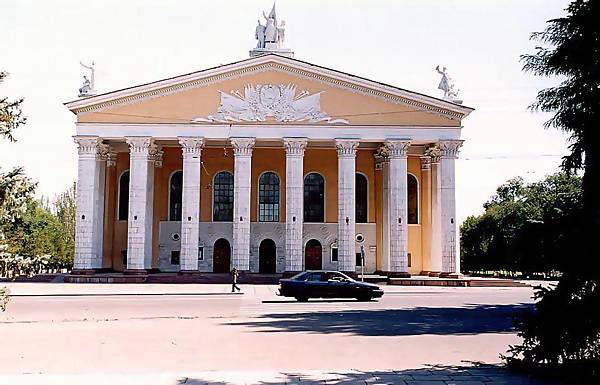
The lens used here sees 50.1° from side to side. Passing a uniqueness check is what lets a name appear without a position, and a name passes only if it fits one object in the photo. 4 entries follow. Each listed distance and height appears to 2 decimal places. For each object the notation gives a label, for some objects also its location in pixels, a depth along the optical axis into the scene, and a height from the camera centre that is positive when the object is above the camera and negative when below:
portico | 41.75 +6.79
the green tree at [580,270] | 9.34 -0.43
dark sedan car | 26.70 -1.97
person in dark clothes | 31.81 -2.18
